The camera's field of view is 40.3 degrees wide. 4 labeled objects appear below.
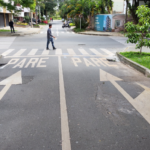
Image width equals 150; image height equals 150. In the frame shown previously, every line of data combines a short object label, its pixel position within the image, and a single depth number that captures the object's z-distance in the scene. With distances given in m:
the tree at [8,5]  27.28
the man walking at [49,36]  14.99
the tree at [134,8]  29.73
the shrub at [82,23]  37.22
